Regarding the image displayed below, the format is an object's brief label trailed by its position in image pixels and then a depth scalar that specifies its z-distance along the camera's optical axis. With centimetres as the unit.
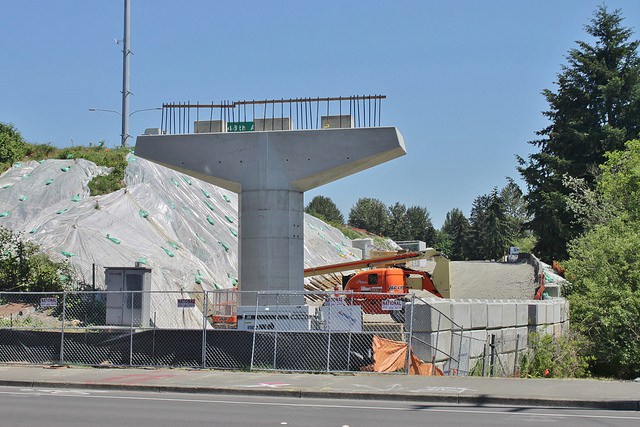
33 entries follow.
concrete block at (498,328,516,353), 2555
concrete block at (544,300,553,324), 2883
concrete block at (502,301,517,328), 2588
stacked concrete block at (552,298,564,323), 2944
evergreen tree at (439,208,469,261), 11350
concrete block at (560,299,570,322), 3067
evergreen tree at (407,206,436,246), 13012
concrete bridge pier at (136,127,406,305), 2444
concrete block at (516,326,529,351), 2662
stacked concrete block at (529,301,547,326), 2792
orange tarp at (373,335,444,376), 1861
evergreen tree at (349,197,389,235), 13988
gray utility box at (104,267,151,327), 2380
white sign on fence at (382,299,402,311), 1845
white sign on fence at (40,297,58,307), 2024
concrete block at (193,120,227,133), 2572
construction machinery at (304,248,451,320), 3356
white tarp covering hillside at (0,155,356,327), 3316
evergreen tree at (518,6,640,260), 5444
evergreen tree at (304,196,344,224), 13062
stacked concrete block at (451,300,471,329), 2217
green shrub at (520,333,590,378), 2562
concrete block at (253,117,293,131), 2518
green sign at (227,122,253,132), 2548
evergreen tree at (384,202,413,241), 13712
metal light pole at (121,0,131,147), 5219
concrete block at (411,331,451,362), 2025
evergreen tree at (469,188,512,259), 10638
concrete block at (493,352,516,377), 2463
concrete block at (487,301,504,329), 2480
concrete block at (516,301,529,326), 2686
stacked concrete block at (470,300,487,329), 2372
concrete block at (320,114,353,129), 2505
